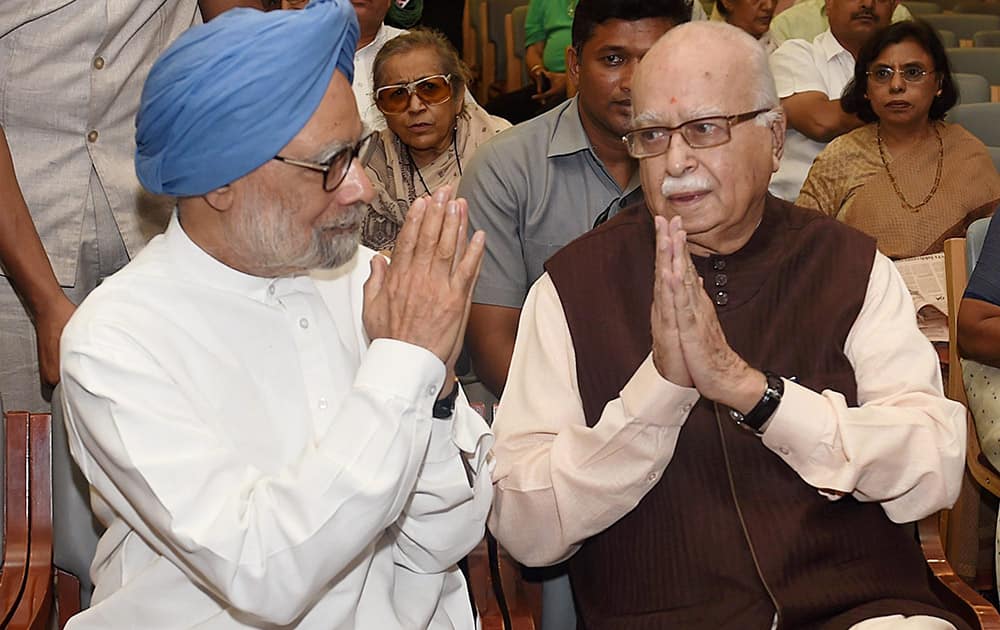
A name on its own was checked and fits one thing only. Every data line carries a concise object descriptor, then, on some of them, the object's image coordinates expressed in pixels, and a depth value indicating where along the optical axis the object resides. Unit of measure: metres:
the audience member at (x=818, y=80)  4.41
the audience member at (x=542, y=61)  5.64
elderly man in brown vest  2.09
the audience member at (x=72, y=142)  2.58
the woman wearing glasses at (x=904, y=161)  3.94
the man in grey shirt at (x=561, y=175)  3.02
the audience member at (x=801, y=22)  5.19
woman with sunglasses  3.73
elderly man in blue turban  1.66
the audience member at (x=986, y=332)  2.74
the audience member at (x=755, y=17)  5.21
